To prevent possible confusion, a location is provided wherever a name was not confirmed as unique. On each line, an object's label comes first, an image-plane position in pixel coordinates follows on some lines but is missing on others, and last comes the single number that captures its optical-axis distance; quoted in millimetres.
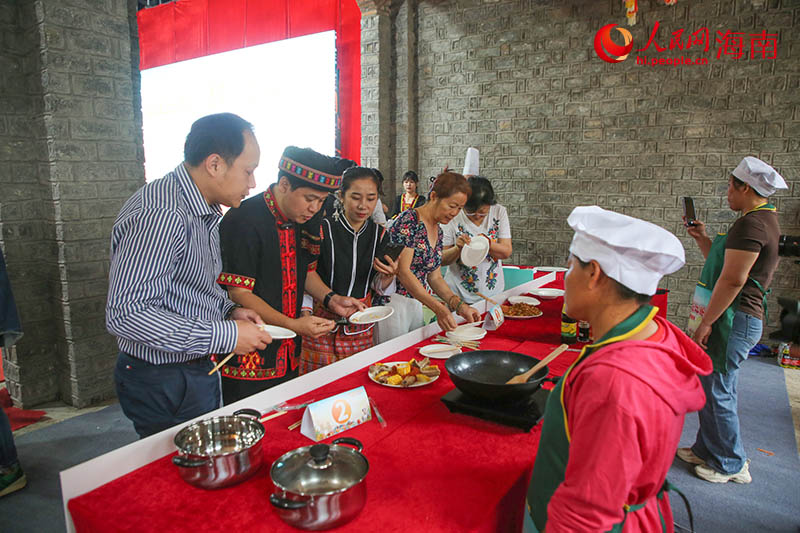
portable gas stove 1445
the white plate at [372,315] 2123
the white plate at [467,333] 2275
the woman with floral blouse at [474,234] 3244
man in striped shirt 1336
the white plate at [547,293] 3322
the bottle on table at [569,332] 2299
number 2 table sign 1375
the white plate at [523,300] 3062
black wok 1459
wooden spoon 1456
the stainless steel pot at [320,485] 958
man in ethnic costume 1840
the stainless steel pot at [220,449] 1095
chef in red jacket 862
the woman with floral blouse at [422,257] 2504
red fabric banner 6293
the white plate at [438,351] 2062
